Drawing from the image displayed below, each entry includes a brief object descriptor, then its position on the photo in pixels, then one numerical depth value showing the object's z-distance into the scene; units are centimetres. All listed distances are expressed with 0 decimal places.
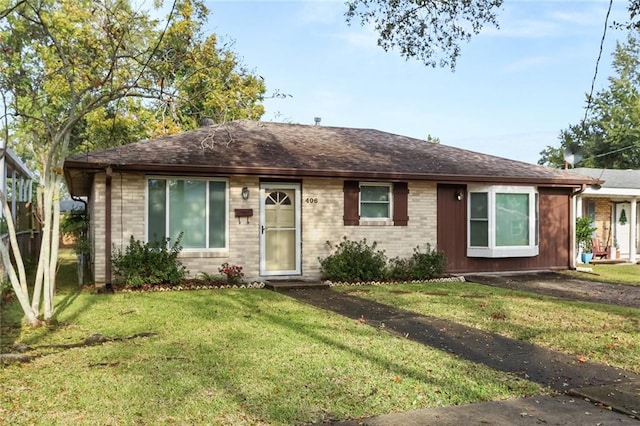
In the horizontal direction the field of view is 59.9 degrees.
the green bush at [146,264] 1121
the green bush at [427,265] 1342
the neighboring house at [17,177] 1528
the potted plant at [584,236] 1758
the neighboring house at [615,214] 1970
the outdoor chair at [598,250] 1892
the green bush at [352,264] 1267
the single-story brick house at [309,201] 1168
